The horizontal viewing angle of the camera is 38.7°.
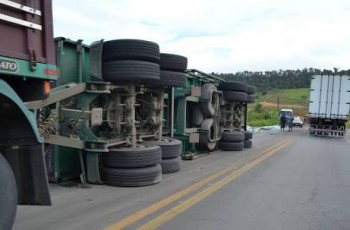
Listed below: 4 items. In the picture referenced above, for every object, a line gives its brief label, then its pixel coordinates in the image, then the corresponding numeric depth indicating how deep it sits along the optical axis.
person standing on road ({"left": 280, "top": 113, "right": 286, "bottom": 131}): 38.58
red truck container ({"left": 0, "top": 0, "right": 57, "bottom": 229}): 4.07
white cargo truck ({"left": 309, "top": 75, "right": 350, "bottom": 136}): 32.16
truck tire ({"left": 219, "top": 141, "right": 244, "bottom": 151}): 16.61
